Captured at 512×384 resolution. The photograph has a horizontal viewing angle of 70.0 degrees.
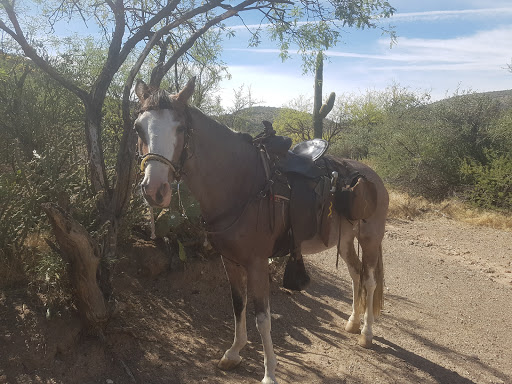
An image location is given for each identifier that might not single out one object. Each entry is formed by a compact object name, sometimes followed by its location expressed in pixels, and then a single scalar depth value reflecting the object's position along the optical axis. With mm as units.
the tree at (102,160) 3033
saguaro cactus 19000
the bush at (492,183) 10688
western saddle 3082
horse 2314
